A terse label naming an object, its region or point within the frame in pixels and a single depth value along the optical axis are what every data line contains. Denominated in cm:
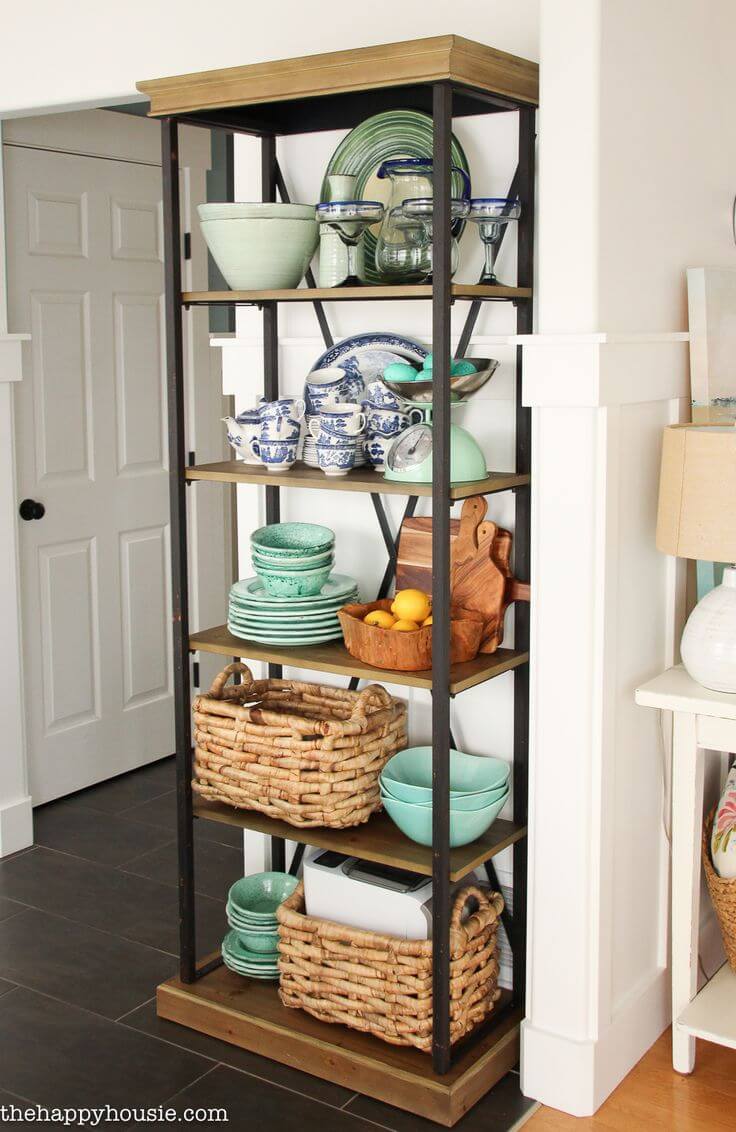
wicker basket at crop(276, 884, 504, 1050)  247
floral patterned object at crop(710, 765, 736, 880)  257
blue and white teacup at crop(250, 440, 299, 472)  259
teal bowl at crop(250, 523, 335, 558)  271
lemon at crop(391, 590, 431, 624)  250
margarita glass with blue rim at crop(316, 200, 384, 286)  244
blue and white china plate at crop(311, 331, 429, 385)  266
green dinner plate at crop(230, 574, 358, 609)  261
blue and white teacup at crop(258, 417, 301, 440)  257
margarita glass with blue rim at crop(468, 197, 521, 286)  241
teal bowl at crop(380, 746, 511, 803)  264
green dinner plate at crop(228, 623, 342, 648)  260
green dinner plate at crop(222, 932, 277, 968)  281
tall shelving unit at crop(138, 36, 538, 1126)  224
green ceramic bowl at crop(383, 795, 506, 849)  247
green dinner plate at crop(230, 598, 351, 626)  260
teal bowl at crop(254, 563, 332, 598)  261
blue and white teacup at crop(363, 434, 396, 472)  254
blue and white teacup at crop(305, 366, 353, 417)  263
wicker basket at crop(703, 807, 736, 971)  256
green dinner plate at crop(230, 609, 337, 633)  260
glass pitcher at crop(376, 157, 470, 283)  240
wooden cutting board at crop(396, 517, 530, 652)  255
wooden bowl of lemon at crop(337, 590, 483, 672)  241
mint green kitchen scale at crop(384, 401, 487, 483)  237
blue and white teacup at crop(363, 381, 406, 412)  255
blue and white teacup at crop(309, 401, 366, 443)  250
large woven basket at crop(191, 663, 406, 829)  254
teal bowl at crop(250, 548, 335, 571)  260
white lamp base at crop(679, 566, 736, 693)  234
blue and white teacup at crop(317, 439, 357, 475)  251
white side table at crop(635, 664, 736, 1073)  238
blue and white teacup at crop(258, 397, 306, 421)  257
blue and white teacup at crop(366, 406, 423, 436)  253
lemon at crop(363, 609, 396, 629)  250
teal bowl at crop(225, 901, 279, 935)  279
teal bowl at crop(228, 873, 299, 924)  291
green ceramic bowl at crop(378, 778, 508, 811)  247
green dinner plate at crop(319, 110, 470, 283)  256
